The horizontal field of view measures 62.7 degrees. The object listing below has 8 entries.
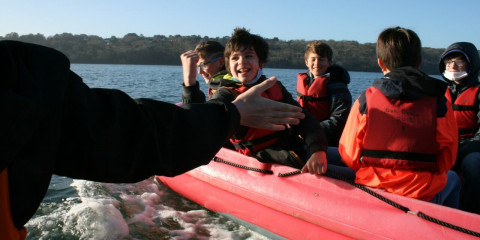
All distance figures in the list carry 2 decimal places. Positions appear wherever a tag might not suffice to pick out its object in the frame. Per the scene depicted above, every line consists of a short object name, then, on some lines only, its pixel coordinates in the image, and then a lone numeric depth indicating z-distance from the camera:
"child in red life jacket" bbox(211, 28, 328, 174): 3.45
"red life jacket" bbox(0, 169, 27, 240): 0.77
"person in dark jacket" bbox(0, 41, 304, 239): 0.76
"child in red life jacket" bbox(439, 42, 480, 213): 3.95
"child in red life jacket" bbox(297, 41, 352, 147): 4.52
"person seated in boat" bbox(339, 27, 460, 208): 2.62
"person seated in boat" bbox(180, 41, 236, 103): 4.04
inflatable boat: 2.62
